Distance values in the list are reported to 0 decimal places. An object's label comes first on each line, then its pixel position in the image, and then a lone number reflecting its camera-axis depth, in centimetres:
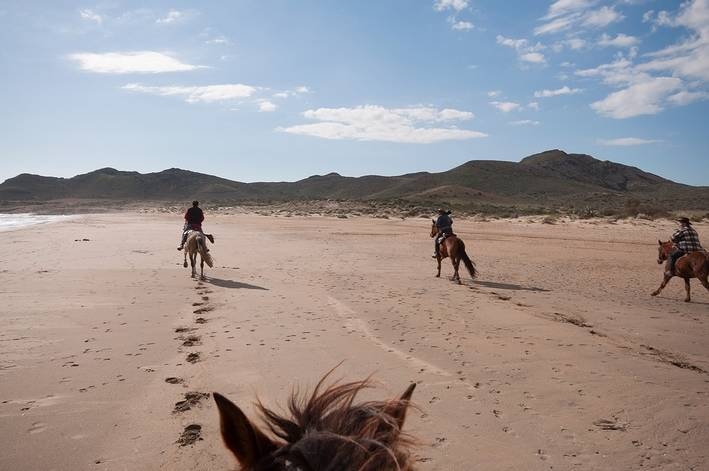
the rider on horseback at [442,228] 1337
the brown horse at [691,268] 1047
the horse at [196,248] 1230
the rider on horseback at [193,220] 1345
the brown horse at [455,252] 1228
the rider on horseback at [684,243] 1076
